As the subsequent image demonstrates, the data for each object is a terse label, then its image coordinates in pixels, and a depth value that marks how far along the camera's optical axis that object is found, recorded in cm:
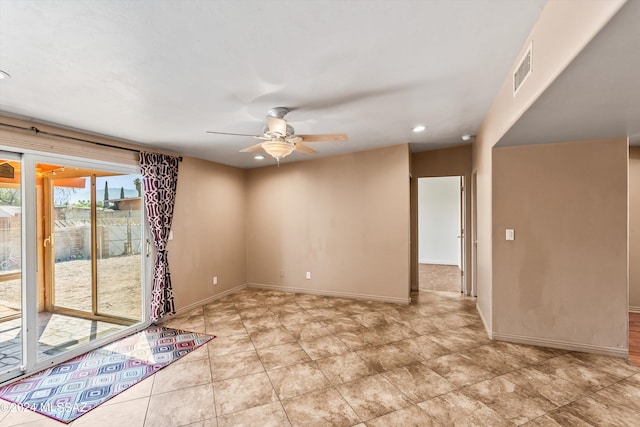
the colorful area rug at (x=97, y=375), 222
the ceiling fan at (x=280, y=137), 245
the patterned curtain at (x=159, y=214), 372
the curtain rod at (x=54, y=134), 254
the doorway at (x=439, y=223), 769
